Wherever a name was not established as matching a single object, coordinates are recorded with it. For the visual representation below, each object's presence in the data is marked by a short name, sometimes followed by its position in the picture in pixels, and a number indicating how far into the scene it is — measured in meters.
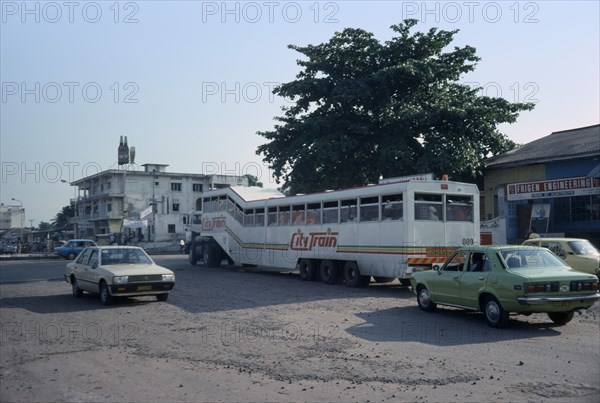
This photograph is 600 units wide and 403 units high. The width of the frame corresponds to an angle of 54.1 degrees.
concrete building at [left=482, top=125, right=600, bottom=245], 25.52
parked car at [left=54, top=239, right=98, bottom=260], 42.25
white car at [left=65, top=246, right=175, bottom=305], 14.90
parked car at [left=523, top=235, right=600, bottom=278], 16.86
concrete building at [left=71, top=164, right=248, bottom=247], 71.12
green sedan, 10.66
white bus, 17.94
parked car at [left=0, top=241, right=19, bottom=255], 58.60
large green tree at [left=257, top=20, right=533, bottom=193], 29.14
